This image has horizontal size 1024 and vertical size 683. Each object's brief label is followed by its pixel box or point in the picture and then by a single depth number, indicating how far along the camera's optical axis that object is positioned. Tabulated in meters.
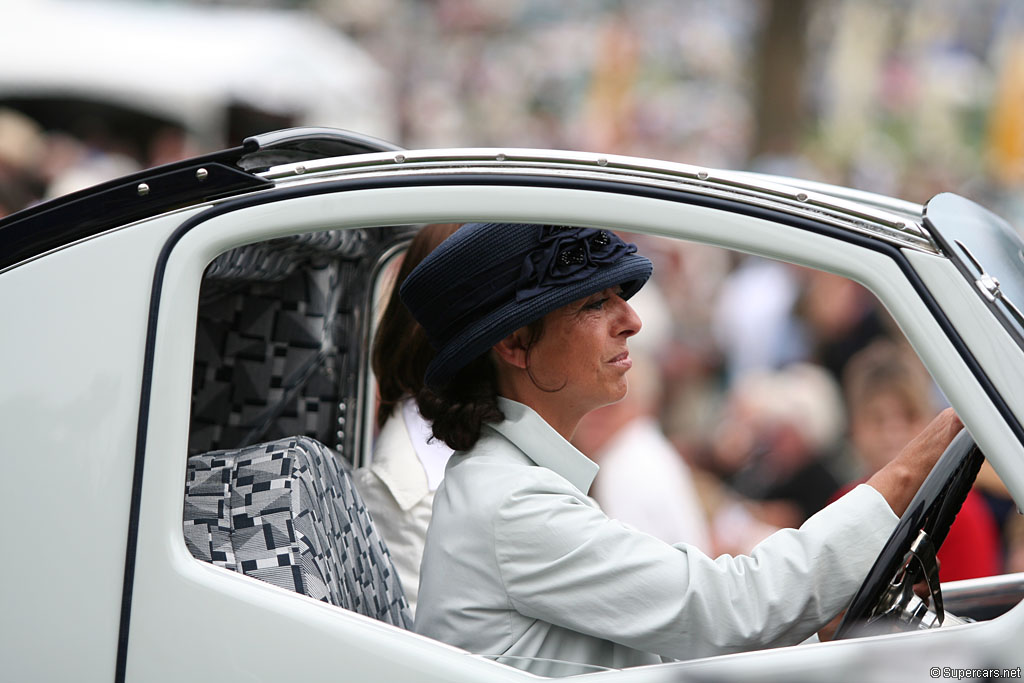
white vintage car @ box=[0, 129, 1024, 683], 6.12
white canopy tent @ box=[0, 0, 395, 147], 21.46
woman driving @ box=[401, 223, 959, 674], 6.20
